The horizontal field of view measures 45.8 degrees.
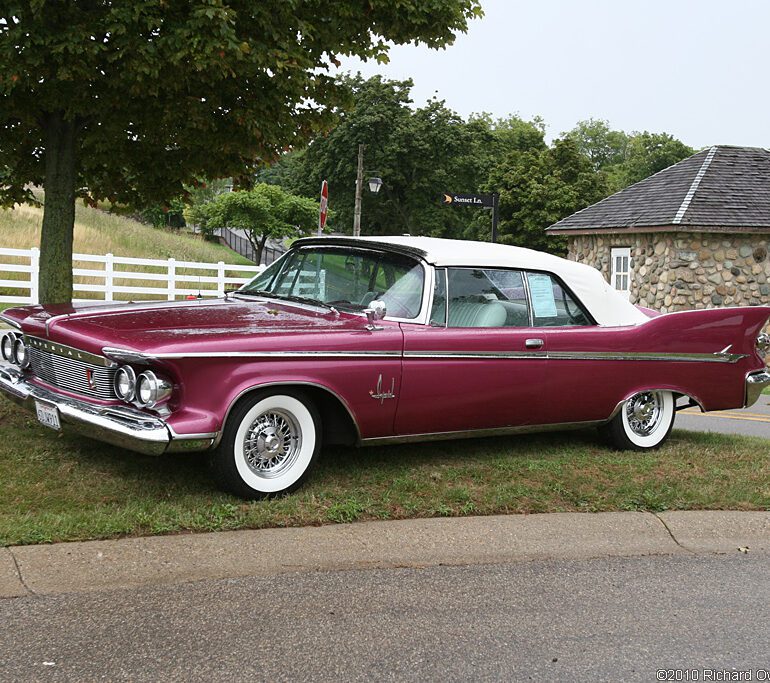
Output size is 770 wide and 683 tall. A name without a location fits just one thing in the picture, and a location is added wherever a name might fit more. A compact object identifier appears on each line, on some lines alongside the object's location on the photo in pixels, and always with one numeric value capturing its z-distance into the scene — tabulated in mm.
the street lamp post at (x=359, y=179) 44656
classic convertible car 5086
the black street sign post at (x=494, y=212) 19250
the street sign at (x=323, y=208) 17158
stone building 22953
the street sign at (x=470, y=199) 18562
